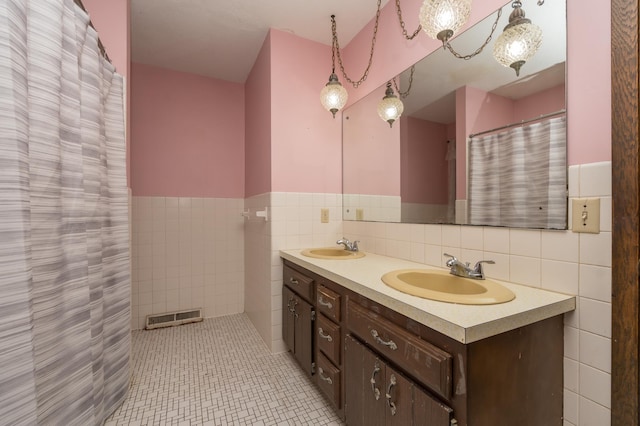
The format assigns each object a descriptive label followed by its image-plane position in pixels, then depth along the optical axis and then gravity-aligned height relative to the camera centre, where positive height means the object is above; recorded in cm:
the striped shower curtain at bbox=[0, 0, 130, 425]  76 -3
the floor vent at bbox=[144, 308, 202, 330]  248 -105
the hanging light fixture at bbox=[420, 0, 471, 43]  115 +86
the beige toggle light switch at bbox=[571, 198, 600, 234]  87 -2
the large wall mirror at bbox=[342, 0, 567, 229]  101 +36
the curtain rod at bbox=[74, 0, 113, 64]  139 +87
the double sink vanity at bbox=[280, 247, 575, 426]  74 -46
